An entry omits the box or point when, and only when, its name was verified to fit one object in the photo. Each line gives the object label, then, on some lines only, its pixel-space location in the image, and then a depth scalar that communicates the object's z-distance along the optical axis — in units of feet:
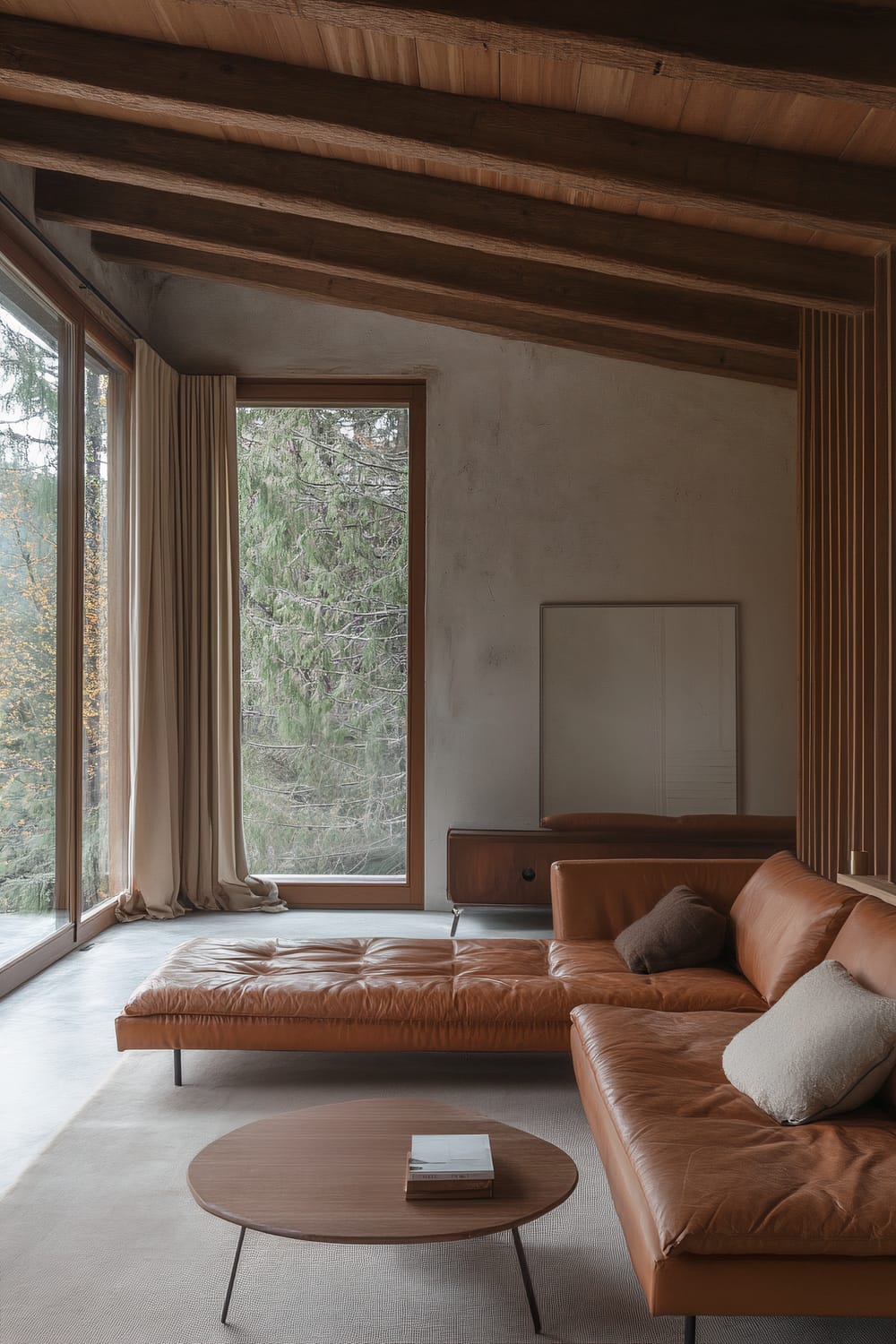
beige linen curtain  21.01
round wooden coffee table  6.73
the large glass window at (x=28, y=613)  15.30
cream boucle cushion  7.78
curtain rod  15.74
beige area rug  7.16
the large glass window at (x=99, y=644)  18.99
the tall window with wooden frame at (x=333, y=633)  22.52
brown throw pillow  12.14
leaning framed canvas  22.17
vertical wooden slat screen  13.93
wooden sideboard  19.13
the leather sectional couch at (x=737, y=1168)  6.11
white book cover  7.21
